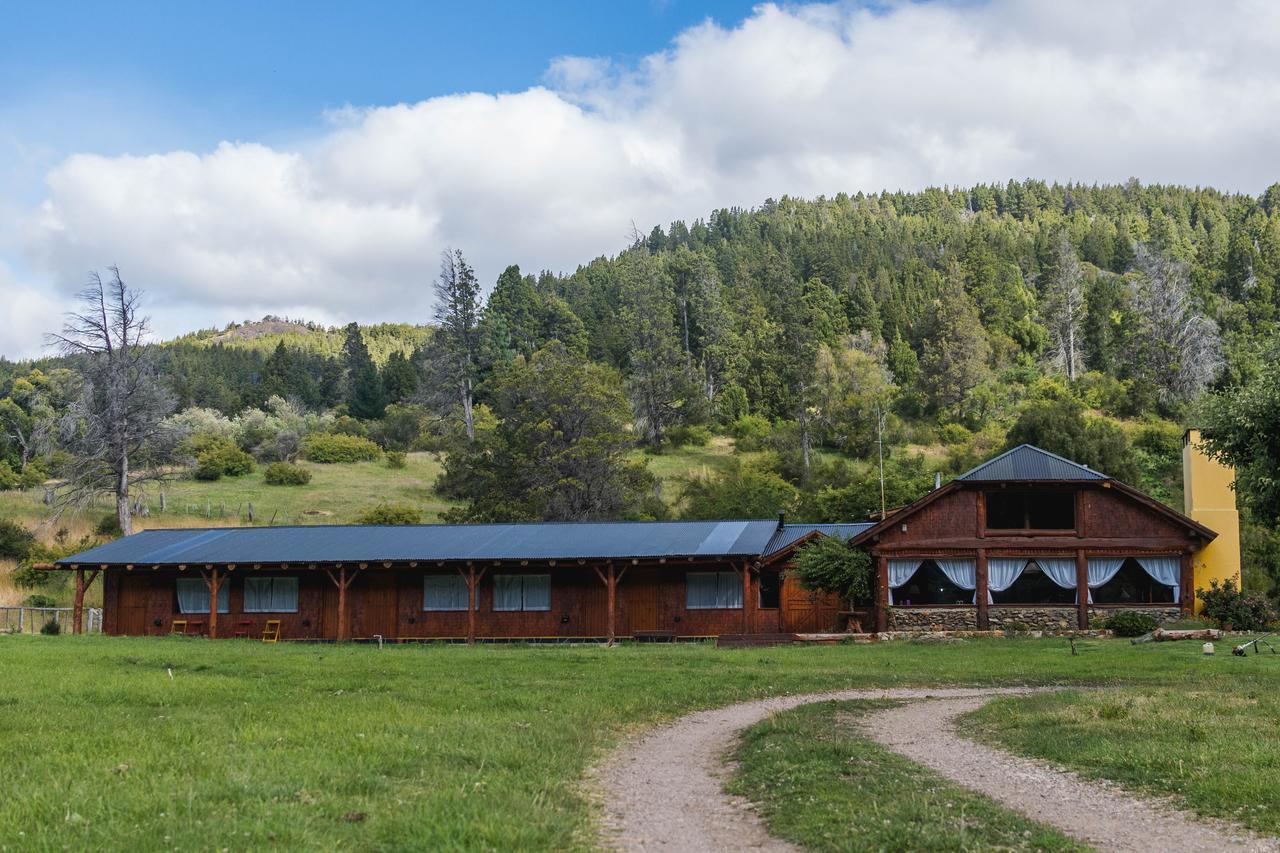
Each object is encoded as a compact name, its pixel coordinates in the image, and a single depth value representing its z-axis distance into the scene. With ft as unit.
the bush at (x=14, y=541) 175.01
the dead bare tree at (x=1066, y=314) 319.27
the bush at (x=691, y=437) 286.46
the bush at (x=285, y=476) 248.93
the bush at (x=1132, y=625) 110.01
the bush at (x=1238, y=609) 110.32
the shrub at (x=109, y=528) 190.08
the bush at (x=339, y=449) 281.13
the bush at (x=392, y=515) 202.08
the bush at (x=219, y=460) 251.80
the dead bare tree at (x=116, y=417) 168.86
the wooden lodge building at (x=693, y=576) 115.55
